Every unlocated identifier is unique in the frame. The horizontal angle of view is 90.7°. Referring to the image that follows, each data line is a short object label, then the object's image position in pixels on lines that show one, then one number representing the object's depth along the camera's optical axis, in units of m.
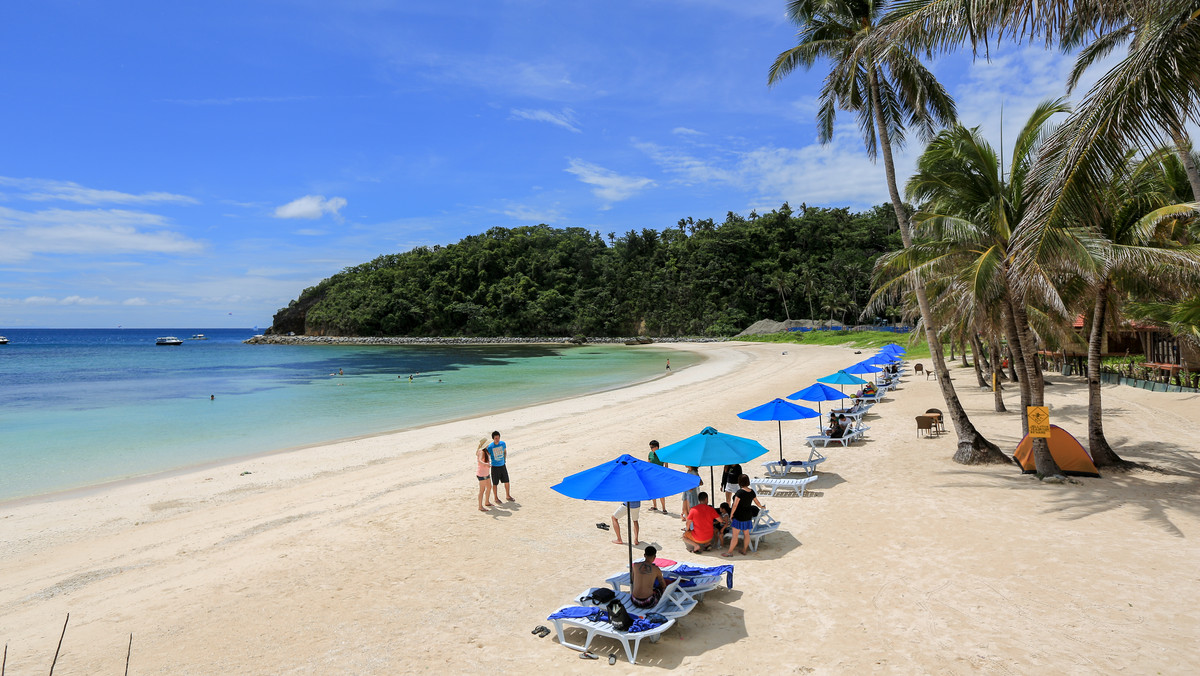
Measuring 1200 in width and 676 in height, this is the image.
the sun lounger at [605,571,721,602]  6.30
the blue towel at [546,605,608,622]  5.74
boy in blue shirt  10.29
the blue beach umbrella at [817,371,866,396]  16.06
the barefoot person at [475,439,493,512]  10.15
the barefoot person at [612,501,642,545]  8.38
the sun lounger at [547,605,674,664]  5.34
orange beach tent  10.16
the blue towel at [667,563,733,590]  6.46
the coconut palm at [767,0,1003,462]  11.76
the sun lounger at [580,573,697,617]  5.82
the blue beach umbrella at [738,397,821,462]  10.71
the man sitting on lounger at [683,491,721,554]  7.78
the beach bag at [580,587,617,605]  5.86
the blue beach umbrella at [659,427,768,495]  7.99
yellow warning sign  10.13
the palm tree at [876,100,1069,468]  10.07
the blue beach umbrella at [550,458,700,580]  6.11
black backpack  5.49
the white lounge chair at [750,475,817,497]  10.27
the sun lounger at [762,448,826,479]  11.29
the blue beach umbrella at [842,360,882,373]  19.55
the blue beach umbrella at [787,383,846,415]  12.60
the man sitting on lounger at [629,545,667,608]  5.93
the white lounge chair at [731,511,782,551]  7.86
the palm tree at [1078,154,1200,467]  8.87
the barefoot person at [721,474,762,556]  7.75
